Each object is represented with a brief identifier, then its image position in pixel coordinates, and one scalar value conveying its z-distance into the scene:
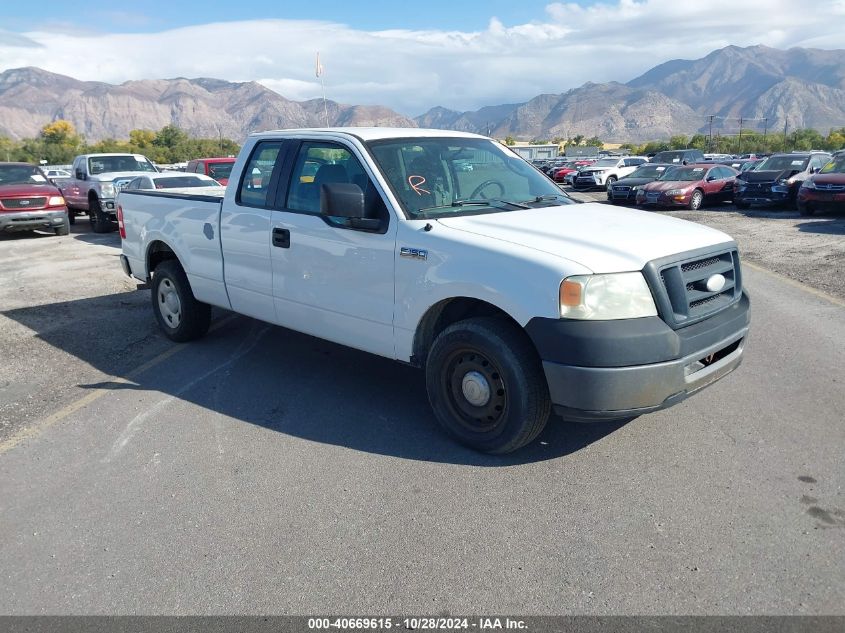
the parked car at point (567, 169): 39.53
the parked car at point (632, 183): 23.89
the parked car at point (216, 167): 17.81
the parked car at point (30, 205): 15.59
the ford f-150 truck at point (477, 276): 3.75
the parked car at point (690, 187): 20.67
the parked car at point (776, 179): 19.55
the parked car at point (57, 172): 35.61
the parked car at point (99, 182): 16.62
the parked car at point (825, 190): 16.22
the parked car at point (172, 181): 14.90
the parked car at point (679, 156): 35.38
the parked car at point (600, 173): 32.62
